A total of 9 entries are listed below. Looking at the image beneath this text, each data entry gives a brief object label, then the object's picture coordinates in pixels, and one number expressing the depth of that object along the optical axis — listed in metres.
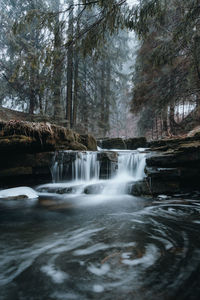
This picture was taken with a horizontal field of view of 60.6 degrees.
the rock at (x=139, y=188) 5.83
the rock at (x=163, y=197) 5.42
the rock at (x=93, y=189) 6.20
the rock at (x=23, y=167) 6.88
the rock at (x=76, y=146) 8.05
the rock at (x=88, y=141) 9.45
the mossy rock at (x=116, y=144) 12.72
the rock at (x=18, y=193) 5.67
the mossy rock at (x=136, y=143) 12.64
